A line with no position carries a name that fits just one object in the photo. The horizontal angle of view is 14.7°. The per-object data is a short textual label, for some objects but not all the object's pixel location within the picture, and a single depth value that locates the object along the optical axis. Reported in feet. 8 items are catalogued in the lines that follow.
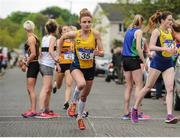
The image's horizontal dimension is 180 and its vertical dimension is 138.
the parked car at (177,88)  47.68
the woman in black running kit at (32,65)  43.42
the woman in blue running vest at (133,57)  41.73
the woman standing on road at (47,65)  43.47
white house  323.57
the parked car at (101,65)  139.85
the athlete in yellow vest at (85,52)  37.01
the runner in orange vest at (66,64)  48.20
